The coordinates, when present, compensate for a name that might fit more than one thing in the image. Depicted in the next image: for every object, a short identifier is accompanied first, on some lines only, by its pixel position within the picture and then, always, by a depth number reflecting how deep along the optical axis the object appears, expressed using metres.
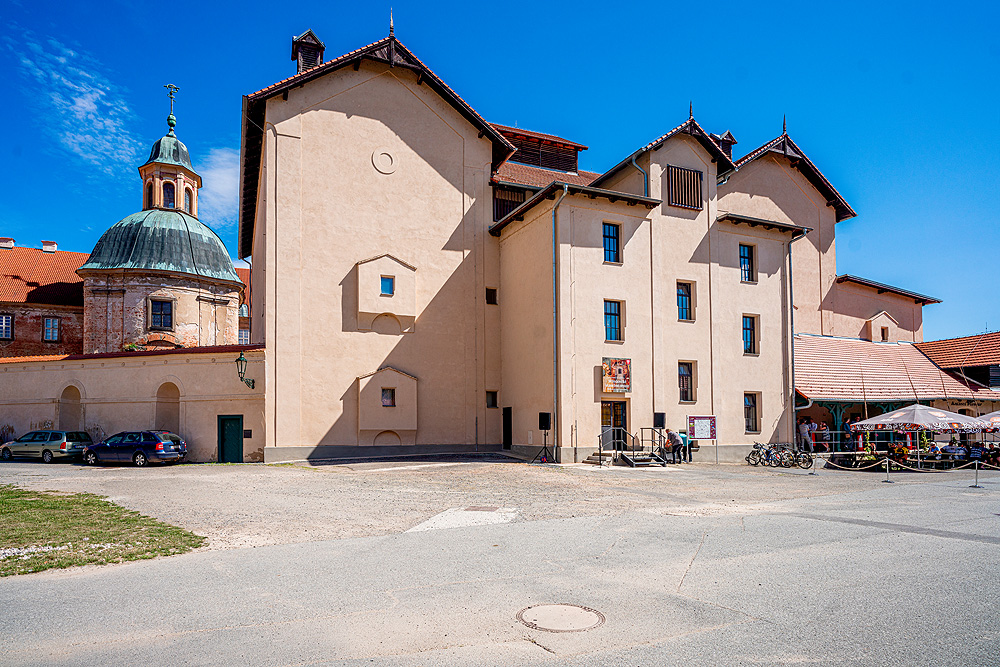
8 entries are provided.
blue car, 26.20
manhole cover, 6.50
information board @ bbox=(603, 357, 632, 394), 27.31
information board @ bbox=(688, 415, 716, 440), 29.31
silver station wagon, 28.02
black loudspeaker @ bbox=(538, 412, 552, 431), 26.11
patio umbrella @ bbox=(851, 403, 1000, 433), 25.16
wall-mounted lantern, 26.98
